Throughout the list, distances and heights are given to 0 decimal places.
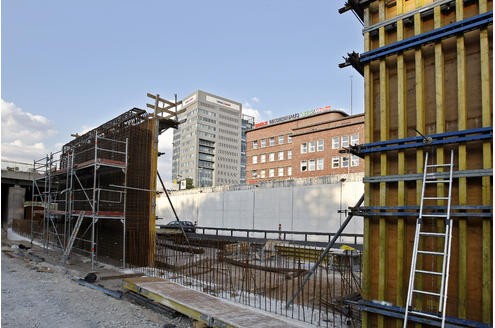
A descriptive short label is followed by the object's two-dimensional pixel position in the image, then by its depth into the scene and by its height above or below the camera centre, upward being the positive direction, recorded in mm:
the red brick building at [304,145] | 48094 +6948
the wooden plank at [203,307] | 7273 -2517
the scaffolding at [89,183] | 15812 +251
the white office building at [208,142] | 146250 +19142
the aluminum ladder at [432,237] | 5121 -594
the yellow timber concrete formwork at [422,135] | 5188 +890
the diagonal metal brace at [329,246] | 6536 -1028
